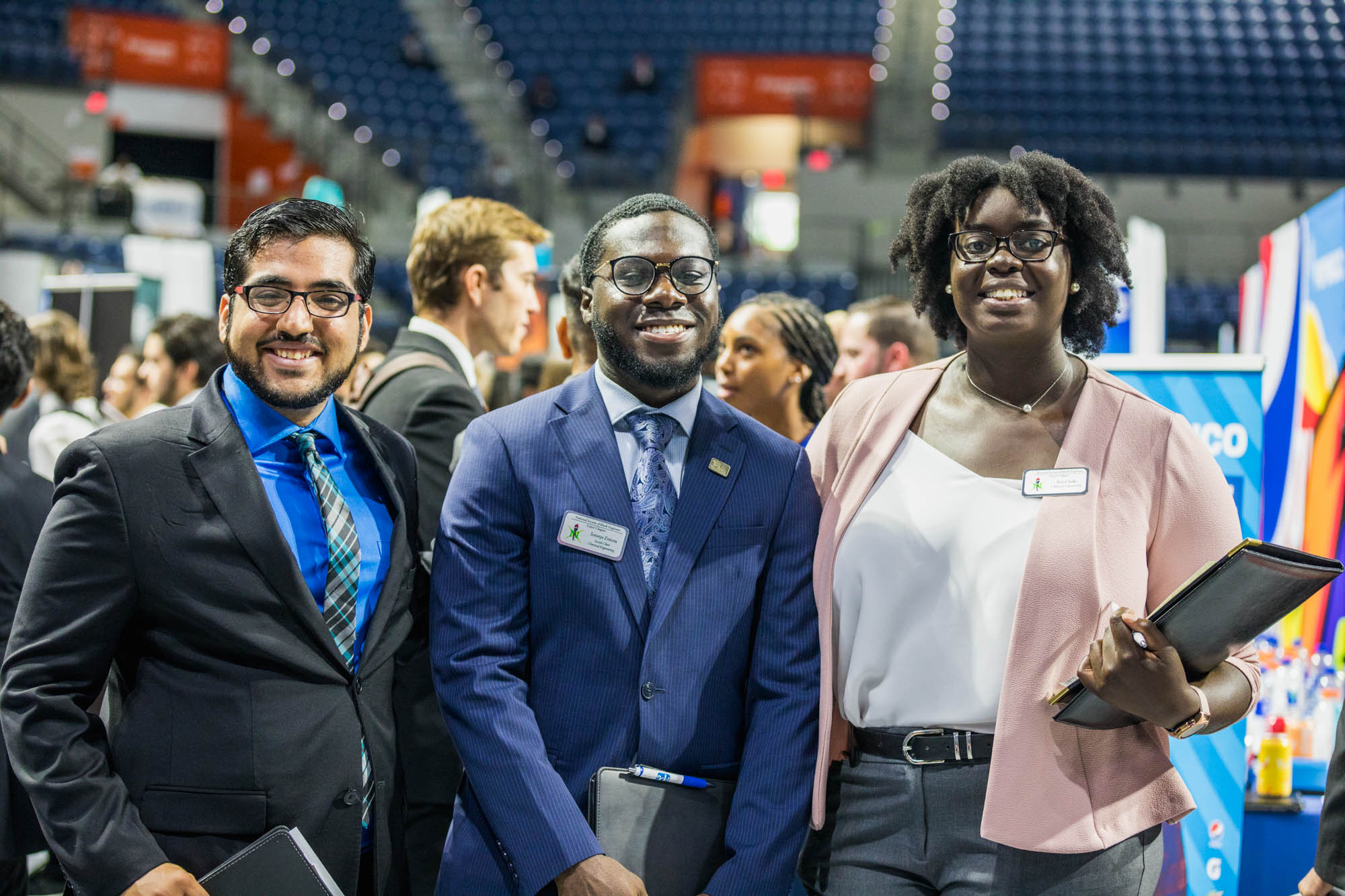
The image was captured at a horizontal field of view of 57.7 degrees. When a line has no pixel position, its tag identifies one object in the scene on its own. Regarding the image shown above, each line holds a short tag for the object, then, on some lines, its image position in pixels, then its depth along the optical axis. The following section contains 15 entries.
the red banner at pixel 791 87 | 15.71
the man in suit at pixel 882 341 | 4.09
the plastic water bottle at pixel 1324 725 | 3.32
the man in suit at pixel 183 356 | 4.59
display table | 2.99
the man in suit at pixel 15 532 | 2.25
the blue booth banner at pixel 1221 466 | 2.88
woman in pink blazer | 1.81
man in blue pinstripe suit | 1.82
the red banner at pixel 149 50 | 15.38
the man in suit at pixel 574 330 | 2.93
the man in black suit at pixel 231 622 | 1.72
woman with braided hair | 3.49
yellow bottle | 3.04
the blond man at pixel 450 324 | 2.70
